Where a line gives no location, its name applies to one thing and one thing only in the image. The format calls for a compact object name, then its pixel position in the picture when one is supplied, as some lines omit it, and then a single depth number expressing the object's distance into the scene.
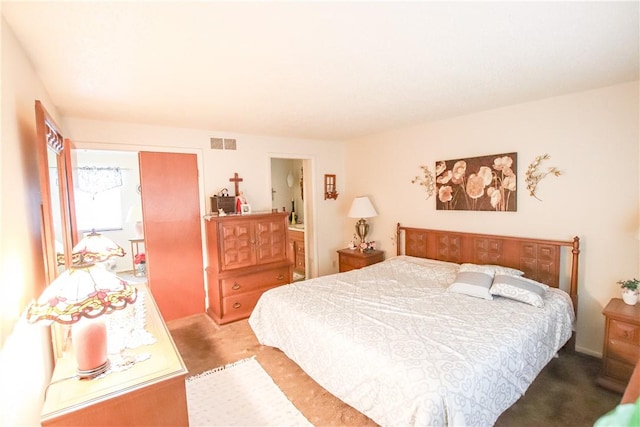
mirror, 1.53
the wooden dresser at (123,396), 1.21
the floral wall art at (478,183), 3.15
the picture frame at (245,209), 3.92
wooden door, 3.60
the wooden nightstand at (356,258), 4.30
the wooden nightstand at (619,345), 2.19
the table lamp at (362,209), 4.36
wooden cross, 4.04
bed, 1.64
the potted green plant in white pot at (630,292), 2.36
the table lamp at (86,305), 1.19
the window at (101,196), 5.30
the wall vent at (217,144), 3.94
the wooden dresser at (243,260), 3.62
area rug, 2.09
